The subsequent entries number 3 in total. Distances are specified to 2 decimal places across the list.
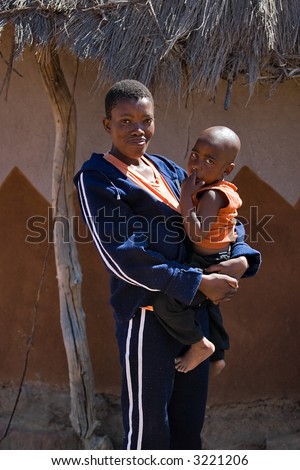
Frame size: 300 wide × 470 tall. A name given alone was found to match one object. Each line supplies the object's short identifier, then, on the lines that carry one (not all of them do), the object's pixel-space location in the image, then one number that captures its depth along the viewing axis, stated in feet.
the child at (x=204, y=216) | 9.02
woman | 8.75
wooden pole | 13.65
